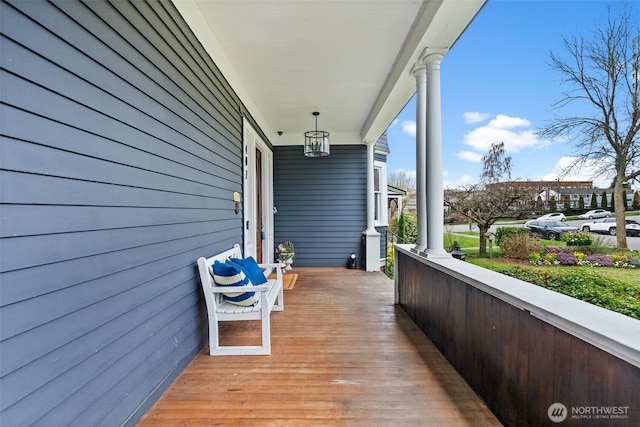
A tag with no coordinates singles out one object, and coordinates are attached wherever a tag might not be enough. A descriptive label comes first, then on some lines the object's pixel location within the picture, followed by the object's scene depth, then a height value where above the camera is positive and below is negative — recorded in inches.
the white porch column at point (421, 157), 117.6 +23.2
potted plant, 222.7 -29.5
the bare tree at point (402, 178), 794.2 +96.1
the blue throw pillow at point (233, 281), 93.4 -21.0
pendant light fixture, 191.9 +45.4
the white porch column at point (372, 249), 230.8 -27.1
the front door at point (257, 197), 165.6 +11.8
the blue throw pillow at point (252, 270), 111.2 -21.4
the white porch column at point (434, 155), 105.7 +21.3
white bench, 92.7 -31.2
